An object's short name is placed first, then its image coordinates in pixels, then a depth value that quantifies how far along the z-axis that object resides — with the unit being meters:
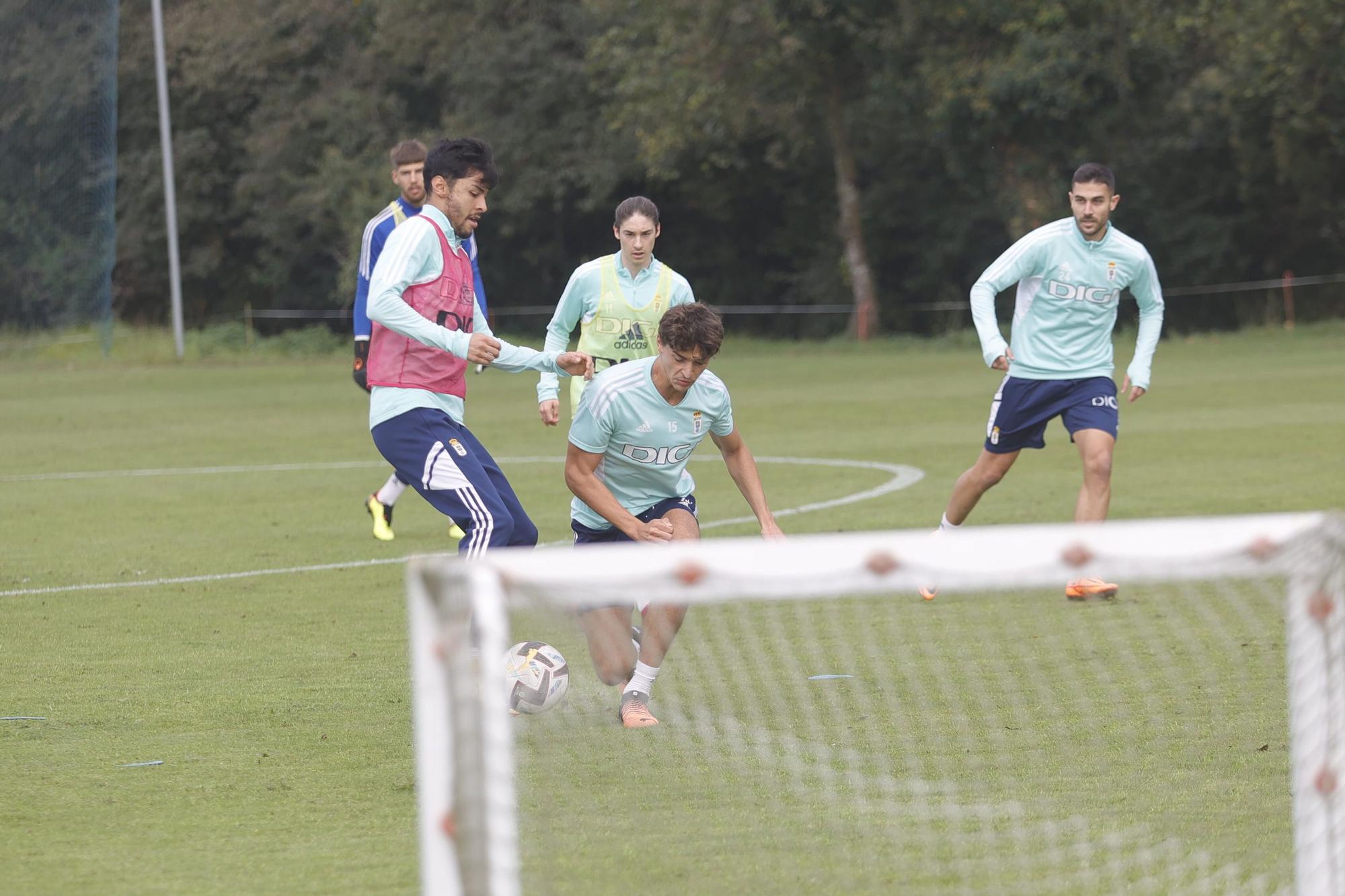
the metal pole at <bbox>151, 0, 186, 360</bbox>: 66.19
